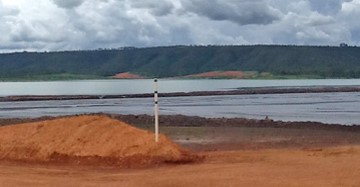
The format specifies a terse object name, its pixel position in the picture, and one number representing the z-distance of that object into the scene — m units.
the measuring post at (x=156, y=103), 16.78
